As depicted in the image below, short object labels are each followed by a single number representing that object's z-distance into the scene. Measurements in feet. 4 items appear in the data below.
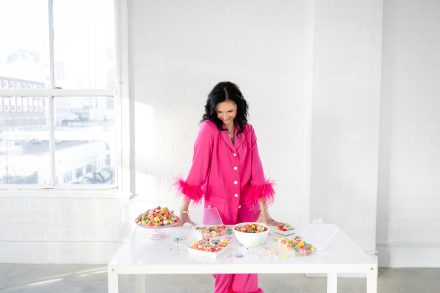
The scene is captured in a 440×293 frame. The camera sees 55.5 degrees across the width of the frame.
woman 8.11
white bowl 6.80
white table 6.14
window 12.57
